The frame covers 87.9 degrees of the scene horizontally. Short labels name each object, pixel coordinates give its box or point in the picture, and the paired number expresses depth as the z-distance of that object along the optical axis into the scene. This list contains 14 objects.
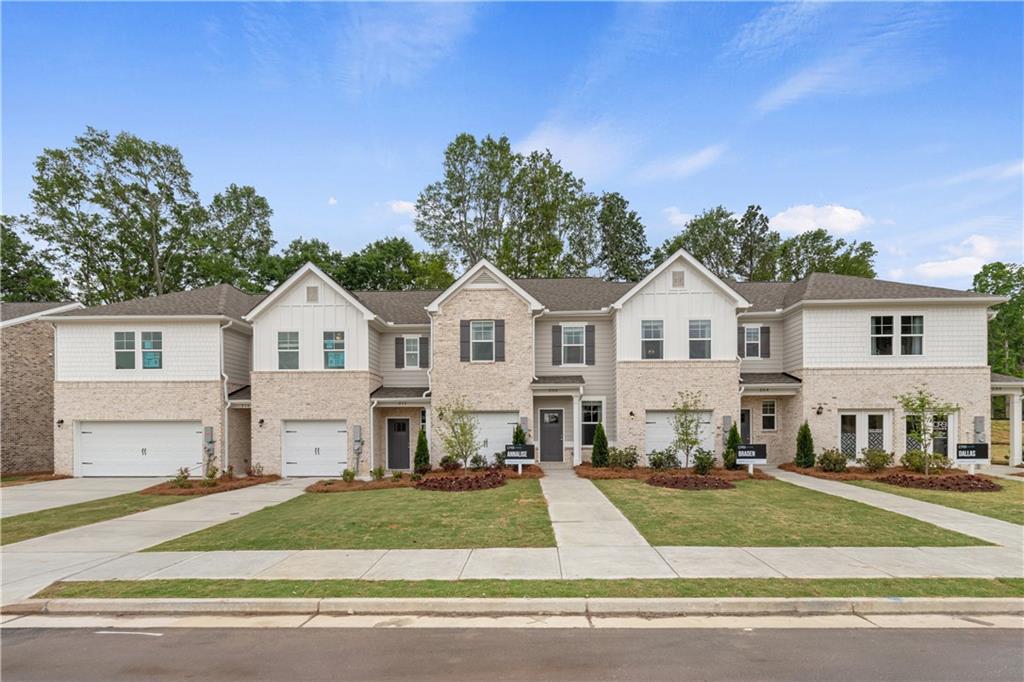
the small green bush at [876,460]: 18.28
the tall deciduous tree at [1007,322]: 39.69
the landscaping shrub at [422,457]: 18.70
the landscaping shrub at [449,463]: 19.08
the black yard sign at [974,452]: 17.62
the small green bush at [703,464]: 17.56
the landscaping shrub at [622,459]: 19.19
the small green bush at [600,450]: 19.22
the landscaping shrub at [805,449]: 19.41
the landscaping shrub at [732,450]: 18.83
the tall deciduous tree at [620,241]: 42.62
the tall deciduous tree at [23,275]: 37.09
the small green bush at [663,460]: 19.23
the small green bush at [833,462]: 18.44
